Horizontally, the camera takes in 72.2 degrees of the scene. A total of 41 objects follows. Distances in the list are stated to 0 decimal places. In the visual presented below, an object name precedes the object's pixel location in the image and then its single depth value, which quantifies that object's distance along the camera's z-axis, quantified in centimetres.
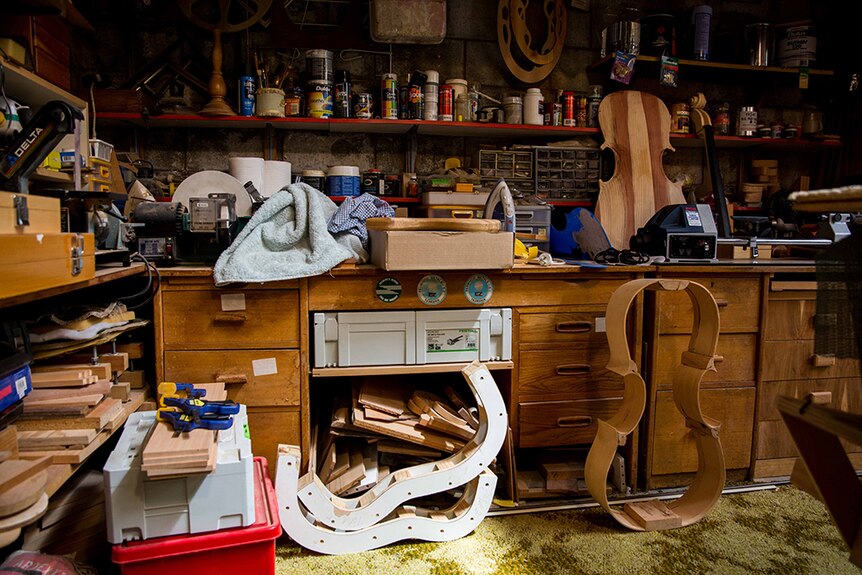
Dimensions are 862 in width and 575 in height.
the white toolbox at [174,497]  153
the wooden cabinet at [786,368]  252
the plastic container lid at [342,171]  297
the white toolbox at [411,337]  222
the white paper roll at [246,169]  270
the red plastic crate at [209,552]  154
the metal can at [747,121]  341
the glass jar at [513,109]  314
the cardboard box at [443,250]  212
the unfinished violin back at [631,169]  325
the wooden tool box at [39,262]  112
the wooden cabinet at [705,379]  244
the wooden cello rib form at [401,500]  197
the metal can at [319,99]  291
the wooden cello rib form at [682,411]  216
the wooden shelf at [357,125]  288
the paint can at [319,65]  294
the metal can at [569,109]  322
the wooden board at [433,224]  214
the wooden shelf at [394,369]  222
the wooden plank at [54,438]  150
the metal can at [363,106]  300
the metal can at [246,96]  290
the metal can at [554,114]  321
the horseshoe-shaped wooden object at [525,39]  329
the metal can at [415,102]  301
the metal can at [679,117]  336
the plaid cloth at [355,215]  235
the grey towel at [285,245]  210
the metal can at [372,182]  306
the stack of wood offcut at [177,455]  146
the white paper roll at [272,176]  282
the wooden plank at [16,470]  120
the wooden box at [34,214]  117
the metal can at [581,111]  326
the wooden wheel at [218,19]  289
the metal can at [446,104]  306
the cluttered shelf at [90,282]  115
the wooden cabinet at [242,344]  214
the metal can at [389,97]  301
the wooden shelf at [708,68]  327
